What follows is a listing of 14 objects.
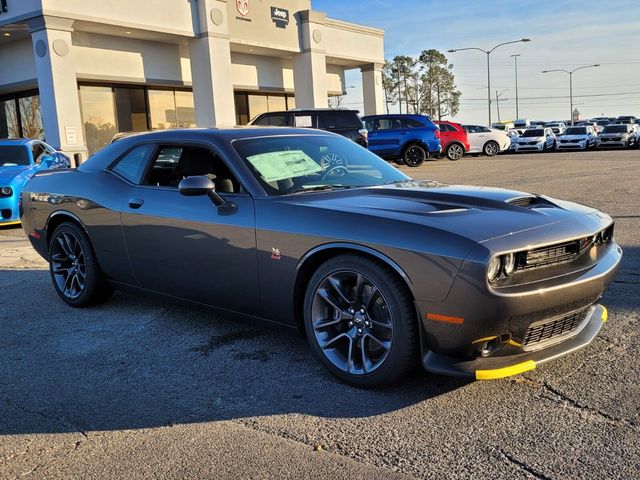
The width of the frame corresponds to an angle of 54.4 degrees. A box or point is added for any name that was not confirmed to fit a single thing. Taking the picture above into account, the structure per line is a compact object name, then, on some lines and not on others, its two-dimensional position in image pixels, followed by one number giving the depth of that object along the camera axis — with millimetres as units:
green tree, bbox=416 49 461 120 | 81938
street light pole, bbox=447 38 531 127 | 45822
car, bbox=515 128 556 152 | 34062
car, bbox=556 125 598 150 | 34062
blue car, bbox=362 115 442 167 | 22516
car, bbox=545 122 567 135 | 49700
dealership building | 19422
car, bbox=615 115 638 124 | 56391
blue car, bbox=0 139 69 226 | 10648
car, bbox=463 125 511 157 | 31266
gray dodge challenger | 3189
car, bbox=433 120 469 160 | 28047
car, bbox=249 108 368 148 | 17781
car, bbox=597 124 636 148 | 33062
